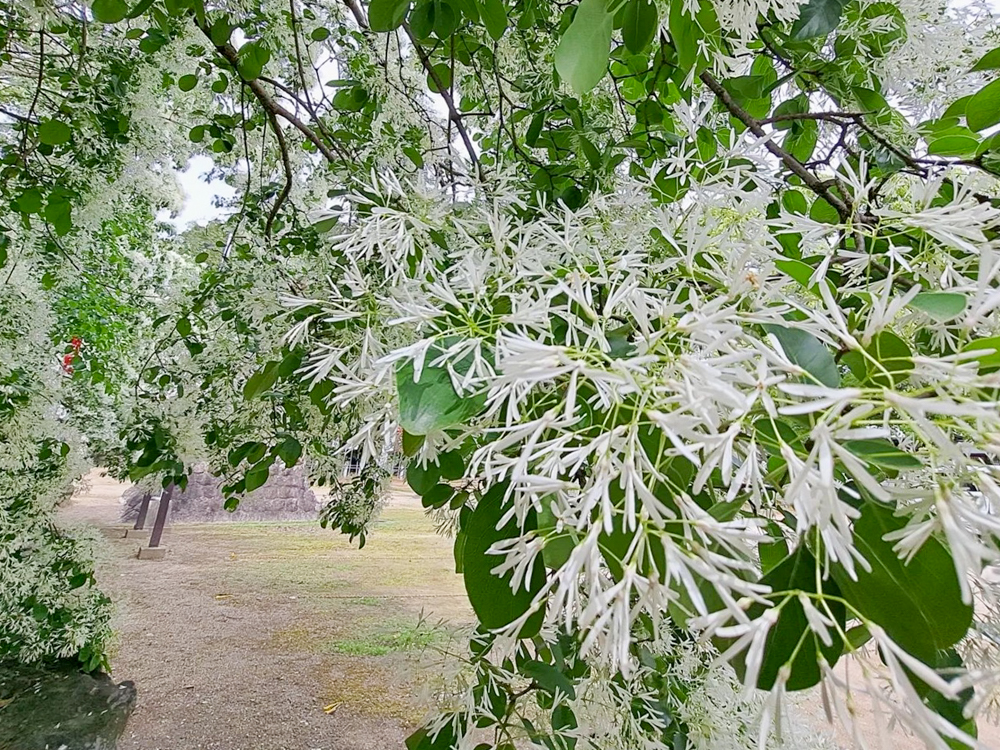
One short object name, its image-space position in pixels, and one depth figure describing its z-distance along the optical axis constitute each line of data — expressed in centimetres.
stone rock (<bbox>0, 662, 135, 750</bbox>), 182
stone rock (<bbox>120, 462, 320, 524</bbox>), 461
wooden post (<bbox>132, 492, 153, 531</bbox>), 422
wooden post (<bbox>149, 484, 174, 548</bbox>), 386
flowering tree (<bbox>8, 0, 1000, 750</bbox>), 20
